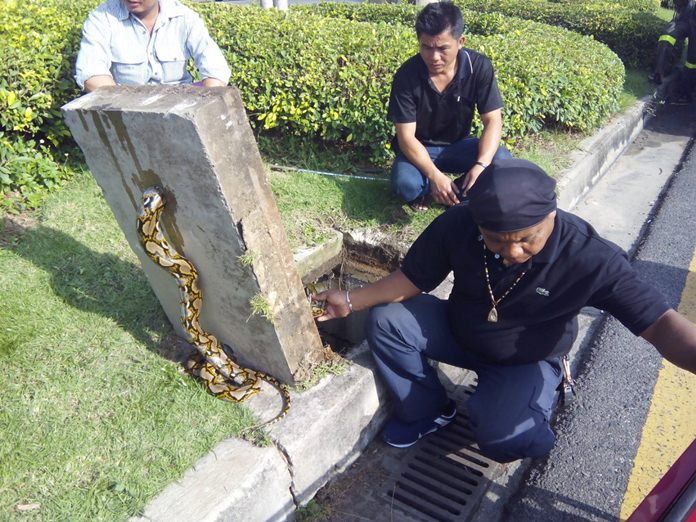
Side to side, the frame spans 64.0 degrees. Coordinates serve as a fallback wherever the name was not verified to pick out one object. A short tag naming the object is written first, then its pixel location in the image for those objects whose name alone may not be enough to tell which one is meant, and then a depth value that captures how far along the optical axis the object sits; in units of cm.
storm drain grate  259
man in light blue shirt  393
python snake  253
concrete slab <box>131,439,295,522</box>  213
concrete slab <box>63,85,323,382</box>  211
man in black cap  214
